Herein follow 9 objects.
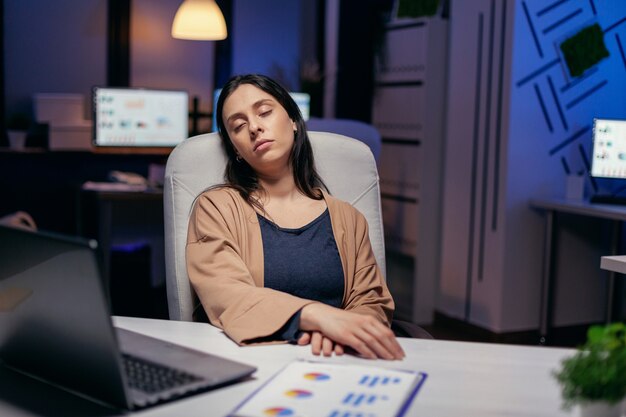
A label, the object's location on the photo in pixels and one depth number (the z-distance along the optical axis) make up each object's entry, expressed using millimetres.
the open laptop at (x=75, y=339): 1014
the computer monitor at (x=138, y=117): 4824
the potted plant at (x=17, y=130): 5000
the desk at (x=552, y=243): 4074
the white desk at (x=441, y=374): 1104
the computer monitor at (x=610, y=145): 4273
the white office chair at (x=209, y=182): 1896
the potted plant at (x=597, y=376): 988
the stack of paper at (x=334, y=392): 1069
